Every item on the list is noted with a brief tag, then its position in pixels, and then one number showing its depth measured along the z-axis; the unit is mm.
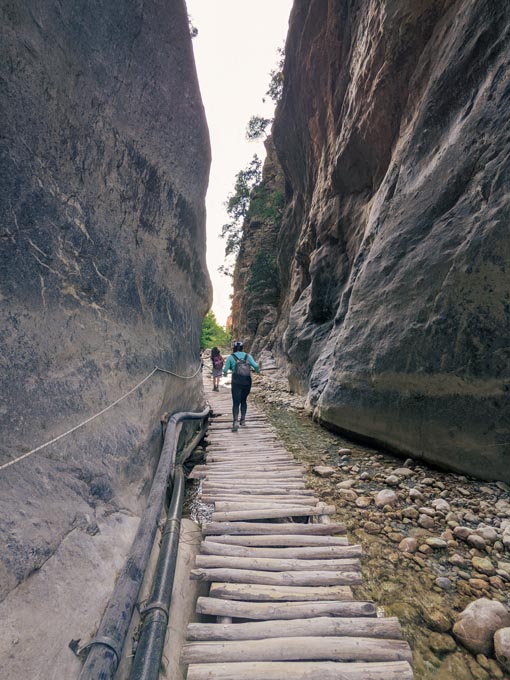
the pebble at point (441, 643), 2057
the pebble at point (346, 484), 4238
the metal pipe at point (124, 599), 1603
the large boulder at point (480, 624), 2002
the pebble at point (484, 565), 2545
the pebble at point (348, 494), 3958
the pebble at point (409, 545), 2920
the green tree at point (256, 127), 24141
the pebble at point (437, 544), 2898
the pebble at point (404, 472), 4219
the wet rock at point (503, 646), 1850
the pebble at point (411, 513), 3407
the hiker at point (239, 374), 6746
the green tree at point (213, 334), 38825
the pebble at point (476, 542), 2791
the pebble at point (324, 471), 4730
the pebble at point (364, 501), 3763
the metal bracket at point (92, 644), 1677
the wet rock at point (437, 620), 2186
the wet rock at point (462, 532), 2945
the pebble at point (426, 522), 3229
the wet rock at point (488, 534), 2844
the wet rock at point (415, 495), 3661
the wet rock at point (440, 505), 3377
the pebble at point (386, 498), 3693
